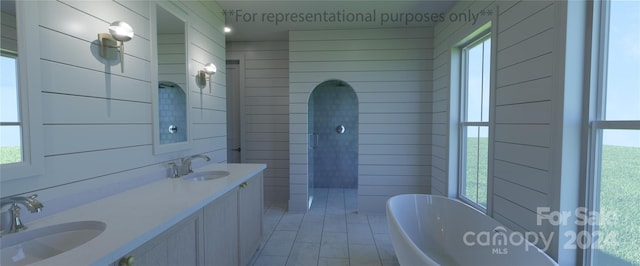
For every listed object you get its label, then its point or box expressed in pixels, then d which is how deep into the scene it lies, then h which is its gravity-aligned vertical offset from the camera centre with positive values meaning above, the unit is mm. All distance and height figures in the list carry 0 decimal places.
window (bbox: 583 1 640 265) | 1259 -77
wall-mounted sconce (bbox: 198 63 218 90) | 2528 +496
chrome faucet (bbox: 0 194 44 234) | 972 -305
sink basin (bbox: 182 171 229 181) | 2219 -433
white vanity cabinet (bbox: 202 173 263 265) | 1628 -726
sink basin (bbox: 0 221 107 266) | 967 -456
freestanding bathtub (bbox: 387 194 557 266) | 1571 -801
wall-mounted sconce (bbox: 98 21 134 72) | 1471 +493
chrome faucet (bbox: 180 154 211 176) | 2150 -341
